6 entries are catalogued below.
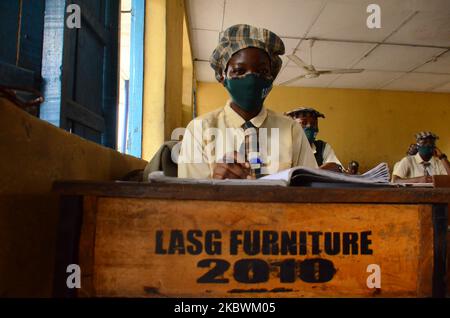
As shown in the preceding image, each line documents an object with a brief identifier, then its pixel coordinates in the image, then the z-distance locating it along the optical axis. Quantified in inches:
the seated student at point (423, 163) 137.4
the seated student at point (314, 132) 100.0
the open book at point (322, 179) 24.7
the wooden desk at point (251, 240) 22.6
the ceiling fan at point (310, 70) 175.1
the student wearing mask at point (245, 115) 47.0
